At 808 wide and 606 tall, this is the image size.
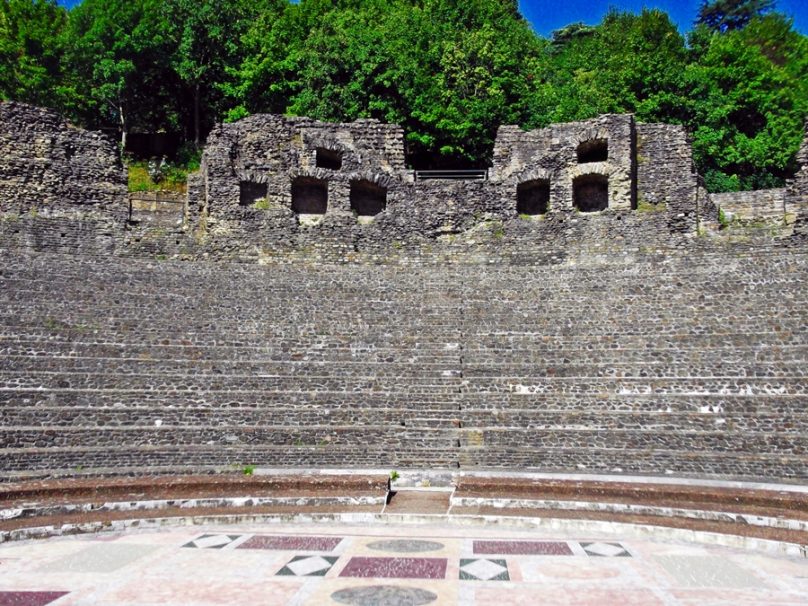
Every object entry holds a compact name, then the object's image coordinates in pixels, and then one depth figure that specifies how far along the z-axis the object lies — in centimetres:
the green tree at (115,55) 2802
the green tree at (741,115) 2622
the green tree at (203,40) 2856
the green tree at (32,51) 2822
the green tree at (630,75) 2672
